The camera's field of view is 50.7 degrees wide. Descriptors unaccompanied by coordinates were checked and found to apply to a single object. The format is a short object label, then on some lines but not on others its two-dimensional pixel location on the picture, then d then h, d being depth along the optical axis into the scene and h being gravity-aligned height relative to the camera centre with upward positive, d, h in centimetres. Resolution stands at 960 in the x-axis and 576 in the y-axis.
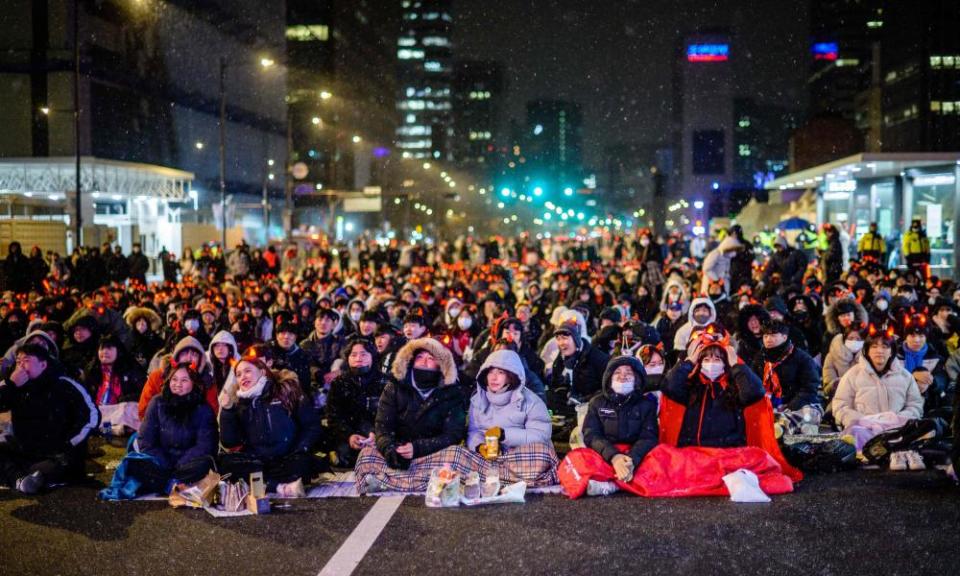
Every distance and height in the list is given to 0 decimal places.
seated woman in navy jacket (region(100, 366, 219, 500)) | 832 -157
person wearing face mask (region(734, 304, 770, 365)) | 1189 -100
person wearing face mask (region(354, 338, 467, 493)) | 851 -149
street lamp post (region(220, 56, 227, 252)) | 3419 +293
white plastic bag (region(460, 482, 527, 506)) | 798 -197
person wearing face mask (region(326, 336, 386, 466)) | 970 -146
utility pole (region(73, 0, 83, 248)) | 2738 +378
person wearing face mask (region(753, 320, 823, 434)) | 1074 -136
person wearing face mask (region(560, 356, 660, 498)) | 820 -149
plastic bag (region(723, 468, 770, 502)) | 780 -185
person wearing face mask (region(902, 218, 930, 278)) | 2205 -3
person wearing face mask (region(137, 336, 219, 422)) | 984 -120
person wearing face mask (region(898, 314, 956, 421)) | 1151 -137
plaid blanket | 845 -185
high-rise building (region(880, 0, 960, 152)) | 7544 +1345
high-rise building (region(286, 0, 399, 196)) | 10975 +1976
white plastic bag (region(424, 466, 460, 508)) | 793 -191
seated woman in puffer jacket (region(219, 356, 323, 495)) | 838 -147
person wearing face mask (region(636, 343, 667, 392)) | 1051 -117
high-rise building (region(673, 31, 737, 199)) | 15612 +2108
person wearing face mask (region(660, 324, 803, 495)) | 816 -141
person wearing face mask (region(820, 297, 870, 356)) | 1281 -89
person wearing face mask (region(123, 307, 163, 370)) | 1442 -125
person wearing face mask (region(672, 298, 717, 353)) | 1279 -88
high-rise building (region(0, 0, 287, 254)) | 4391 +785
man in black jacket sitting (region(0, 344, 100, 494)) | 871 -148
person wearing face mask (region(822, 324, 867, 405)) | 1175 -127
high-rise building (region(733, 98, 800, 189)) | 16565 +1608
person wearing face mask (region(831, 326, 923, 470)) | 984 -143
